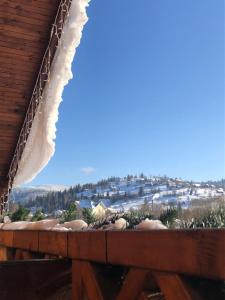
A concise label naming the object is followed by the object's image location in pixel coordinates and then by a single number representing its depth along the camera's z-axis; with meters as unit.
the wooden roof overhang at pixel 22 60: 1.98
